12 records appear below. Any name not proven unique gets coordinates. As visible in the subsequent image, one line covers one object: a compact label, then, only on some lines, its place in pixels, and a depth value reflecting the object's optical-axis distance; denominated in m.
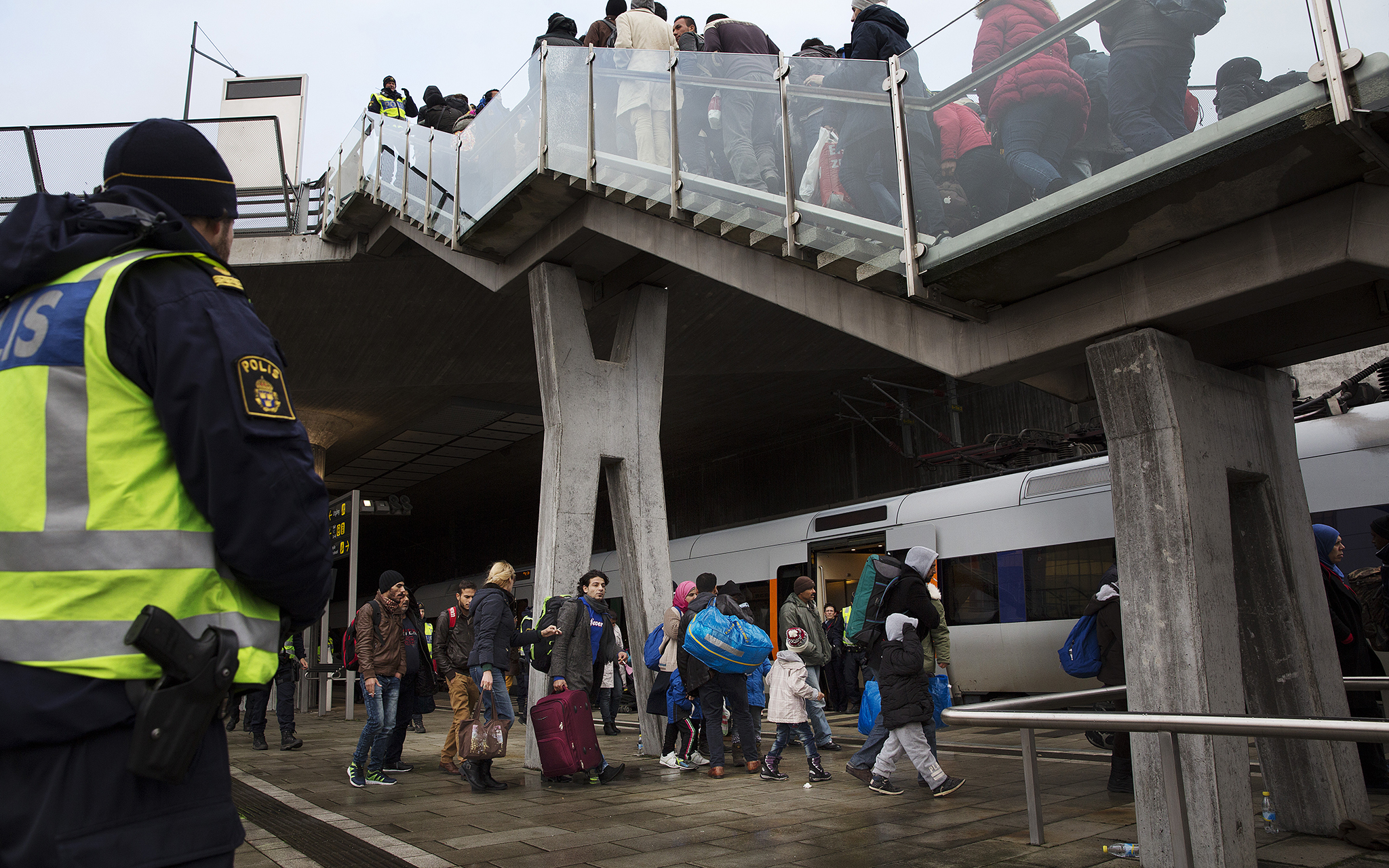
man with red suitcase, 7.64
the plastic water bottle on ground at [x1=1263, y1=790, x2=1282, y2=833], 5.42
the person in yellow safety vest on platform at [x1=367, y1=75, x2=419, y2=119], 14.51
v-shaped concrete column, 9.56
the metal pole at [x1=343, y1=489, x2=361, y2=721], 15.62
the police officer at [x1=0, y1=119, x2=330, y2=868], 1.34
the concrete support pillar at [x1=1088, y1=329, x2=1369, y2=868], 4.75
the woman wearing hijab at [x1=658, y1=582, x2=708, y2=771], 8.41
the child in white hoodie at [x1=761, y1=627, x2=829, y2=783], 7.58
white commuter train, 9.62
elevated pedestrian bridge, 4.33
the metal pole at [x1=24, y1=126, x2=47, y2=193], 14.65
